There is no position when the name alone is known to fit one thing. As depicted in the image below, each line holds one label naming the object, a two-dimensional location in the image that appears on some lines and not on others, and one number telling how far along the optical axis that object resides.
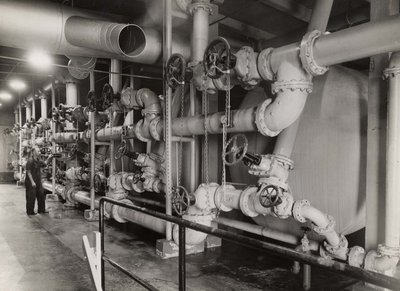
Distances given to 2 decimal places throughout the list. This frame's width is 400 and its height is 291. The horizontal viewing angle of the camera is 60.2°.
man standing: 7.48
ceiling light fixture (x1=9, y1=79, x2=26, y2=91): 11.14
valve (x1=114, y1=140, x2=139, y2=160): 5.15
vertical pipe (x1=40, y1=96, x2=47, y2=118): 11.31
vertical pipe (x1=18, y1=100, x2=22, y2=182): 13.80
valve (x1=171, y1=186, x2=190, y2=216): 4.05
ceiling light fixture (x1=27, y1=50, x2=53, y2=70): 5.80
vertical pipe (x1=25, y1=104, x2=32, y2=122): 13.28
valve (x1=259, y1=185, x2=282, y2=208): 3.07
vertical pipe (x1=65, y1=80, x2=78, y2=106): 9.02
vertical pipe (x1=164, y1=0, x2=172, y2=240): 4.34
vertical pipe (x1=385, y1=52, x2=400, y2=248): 2.79
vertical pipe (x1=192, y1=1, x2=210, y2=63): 4.12
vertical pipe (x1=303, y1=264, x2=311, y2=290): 3.41
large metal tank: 3.28
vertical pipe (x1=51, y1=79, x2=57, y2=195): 9.41
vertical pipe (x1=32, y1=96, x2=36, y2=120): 11.42
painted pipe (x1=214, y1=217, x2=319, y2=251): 3.63
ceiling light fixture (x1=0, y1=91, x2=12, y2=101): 13.62
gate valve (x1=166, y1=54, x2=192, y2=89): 3.99
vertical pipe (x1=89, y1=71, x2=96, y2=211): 6.85
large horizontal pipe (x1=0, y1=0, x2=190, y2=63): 4.05
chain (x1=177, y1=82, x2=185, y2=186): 5.05
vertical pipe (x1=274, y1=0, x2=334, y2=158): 3.27
